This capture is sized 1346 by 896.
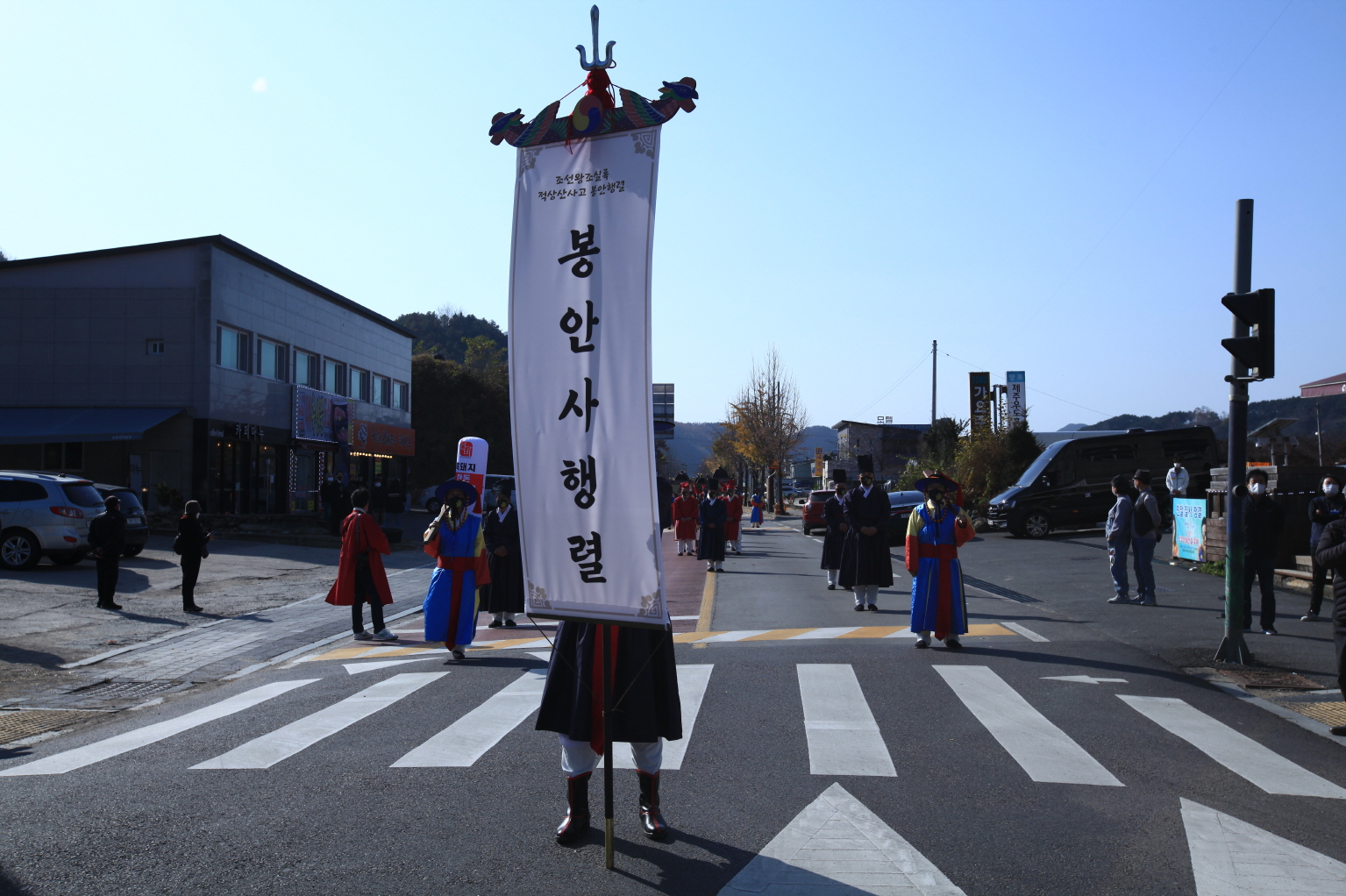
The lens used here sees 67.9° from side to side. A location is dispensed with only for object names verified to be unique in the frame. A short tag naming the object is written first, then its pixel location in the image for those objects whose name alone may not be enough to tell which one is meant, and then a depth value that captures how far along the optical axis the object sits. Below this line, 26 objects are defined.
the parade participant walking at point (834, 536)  15.35
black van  27.36
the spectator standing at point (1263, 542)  11.23
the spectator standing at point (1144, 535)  13.57
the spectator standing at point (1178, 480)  22.25
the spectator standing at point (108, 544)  14.20
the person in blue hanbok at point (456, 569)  9.70
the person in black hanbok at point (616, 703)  4.47
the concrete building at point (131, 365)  30.88
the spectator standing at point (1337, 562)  6.69
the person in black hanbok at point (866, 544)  13.71
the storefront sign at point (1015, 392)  49.53
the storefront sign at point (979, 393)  47.69
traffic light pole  9.29
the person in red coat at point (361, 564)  11.44
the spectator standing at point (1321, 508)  10.62
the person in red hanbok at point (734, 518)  24.63
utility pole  54.78
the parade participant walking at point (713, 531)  20.67
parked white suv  18.27
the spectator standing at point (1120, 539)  13.83
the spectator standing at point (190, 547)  14.41
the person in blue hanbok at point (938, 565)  9.84
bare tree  66.31
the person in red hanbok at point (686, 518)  25.00
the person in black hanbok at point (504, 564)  12.75
